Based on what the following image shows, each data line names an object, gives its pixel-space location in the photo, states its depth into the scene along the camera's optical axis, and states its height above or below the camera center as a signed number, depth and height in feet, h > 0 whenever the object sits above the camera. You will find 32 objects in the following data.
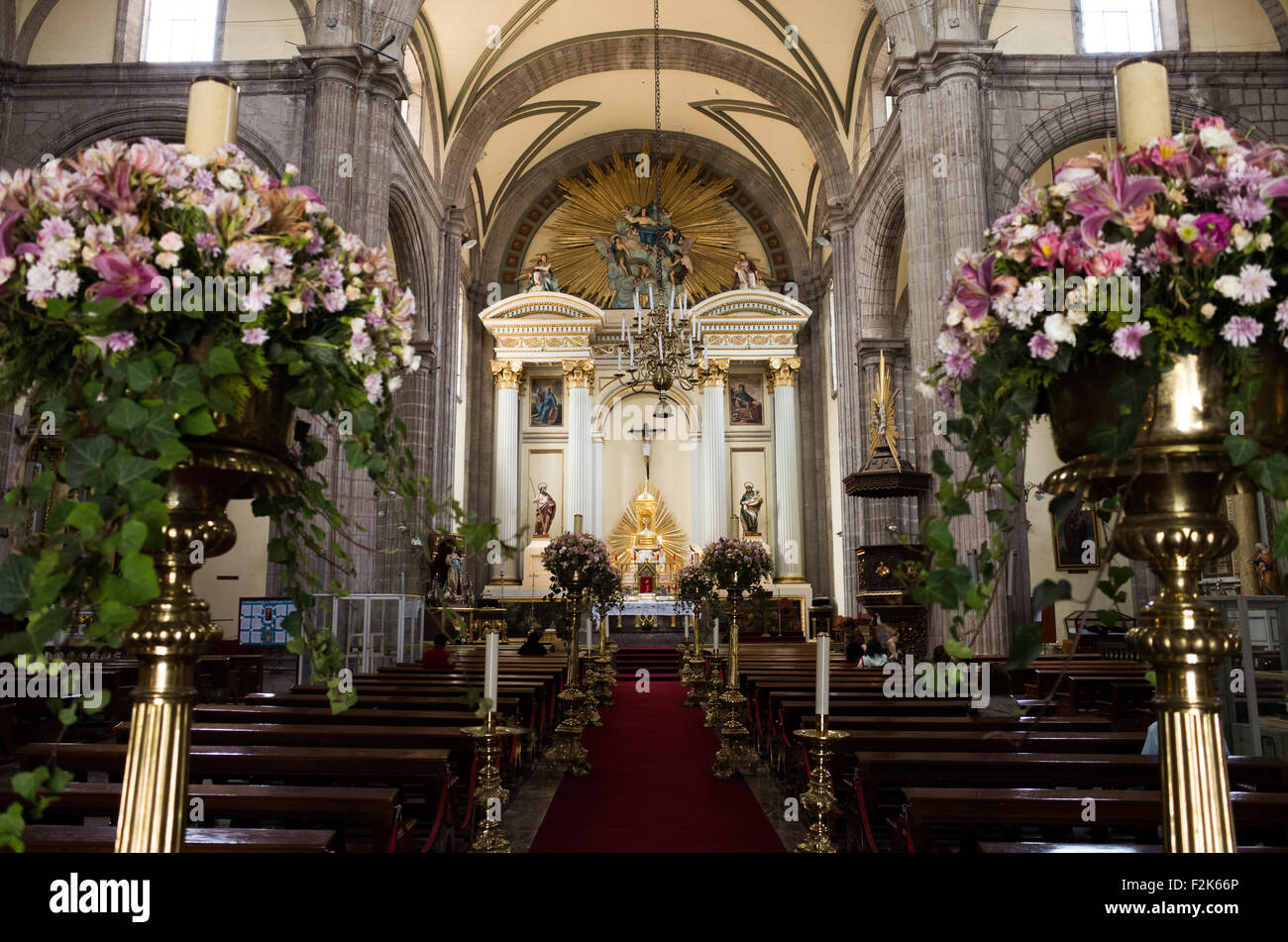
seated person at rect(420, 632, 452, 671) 26.66 -1.46
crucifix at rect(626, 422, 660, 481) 67.26 +12.33
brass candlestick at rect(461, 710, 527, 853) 11.68 -2.37
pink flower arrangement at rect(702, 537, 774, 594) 28.71 +1.31
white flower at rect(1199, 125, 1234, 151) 4.53 +2.26
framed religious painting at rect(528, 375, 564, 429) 68.54 +14.88
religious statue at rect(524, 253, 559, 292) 67.36 +23.79
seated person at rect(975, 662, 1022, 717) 25.55 -2.56
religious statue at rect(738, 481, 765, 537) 63.72 +6.81
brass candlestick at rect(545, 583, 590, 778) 20.51 -3.14
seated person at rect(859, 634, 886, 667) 27.17 -1.40
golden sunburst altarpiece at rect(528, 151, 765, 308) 69.26 +28.00
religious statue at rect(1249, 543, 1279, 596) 31.27 +1.07
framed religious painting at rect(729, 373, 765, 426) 68.39 +15.19
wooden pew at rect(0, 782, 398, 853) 8.84 -1.86
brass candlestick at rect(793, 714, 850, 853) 10.21 -2.08
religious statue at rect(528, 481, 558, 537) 64.34 +6.82
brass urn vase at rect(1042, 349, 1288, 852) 4.24 +0.33
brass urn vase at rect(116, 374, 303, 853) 4.37 -0.10
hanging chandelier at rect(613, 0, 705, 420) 44.55 +12.79
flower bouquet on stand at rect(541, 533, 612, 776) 25.55 +1.16
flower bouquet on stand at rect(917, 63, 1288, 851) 4.21 +1.08
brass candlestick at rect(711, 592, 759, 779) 19.93 -3.01
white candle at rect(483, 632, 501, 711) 12.14 -0.78
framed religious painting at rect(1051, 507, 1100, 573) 45.06 +3.02
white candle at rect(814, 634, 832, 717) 10.55 -0.77
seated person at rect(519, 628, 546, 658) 32.37 -1.34
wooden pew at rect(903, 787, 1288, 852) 8.46 -1.89
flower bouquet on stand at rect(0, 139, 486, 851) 3.85 +1.16
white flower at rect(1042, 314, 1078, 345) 4.35 +1.29
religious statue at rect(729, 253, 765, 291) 67.36 +24.04
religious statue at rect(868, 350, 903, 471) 40.32 +8.17
